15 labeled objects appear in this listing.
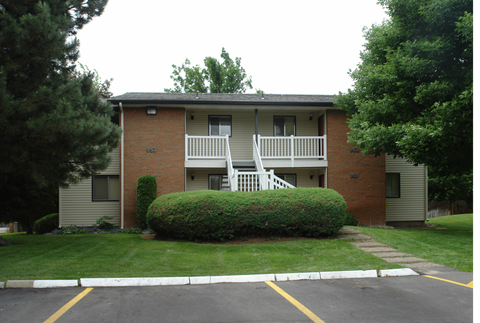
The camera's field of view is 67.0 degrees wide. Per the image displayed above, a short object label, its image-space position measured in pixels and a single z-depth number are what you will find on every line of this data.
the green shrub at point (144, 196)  15.10
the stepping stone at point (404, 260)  9.03
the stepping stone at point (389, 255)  9.62
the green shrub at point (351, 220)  15.83
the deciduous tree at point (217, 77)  38.25
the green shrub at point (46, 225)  16.45
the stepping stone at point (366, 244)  10.80
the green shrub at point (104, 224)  15.98
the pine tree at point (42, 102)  8.51
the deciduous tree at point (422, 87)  11.27
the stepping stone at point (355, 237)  11.67
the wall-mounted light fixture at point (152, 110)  16.31
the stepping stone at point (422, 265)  8.67
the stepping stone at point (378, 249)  10.24
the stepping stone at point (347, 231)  12.49
